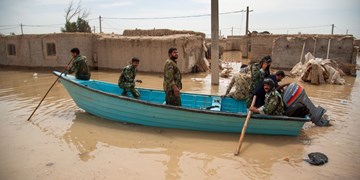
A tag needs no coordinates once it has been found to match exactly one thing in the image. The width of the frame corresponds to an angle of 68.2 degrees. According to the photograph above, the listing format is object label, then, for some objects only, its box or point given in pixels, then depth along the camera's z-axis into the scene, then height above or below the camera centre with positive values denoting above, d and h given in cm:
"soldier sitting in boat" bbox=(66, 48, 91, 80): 713 -48
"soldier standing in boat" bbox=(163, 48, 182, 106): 555 -67
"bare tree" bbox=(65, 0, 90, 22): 2455 +312
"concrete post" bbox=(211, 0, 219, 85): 1041 +43
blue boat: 548 -141
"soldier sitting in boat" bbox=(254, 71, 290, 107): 558 -85
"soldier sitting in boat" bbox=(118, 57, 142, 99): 648 -71
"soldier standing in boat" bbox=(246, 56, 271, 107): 579 -52
